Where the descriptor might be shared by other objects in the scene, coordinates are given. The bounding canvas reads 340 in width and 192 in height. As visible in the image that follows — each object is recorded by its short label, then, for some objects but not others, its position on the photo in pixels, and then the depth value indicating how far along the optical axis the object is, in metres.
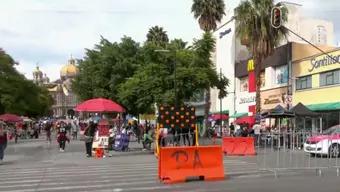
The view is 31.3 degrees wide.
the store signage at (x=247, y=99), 60.03
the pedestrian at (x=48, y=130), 47.12
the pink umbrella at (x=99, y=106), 32.88
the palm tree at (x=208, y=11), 61.59
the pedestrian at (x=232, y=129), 54.08
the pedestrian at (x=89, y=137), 28.14
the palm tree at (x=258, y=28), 44.84
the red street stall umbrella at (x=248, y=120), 50.53
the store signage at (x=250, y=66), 57.69
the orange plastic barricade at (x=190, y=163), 16.06
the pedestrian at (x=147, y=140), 33.72
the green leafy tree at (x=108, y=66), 55.59
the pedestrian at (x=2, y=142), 25.69
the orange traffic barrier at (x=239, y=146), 28.83
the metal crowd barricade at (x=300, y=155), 19.17
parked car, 24.39
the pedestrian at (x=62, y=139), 34.25
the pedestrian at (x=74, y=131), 60.69
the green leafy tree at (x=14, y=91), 88.88
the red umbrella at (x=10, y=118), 67.73
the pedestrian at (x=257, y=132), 37.97
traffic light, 27.36
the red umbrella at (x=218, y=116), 68.04
